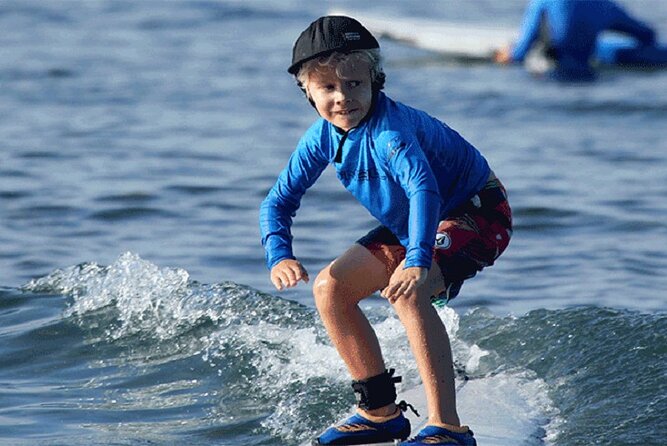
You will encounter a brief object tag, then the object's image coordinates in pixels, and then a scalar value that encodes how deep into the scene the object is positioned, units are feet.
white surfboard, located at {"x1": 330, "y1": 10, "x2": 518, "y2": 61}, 131.13
